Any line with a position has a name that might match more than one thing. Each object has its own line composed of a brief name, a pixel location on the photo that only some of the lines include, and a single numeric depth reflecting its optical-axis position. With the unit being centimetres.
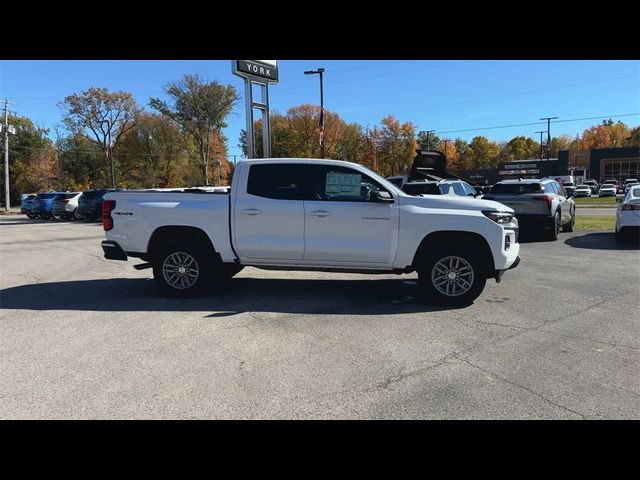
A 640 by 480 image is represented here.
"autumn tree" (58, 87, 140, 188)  6247
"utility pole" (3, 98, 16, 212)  4735
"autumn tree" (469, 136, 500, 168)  10756
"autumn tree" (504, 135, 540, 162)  11456
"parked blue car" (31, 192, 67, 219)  3101
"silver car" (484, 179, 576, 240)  1231
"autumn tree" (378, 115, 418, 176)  8325
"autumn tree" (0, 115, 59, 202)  6431
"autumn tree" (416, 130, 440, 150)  8569
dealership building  7119
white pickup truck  629
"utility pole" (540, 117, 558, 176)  8156
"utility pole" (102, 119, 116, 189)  6220
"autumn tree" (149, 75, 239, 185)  5309
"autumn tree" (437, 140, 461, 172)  9444
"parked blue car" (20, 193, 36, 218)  3362
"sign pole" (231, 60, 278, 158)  1844
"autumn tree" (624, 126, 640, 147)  9994
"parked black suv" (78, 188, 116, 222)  2486
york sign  1830
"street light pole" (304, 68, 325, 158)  2889
